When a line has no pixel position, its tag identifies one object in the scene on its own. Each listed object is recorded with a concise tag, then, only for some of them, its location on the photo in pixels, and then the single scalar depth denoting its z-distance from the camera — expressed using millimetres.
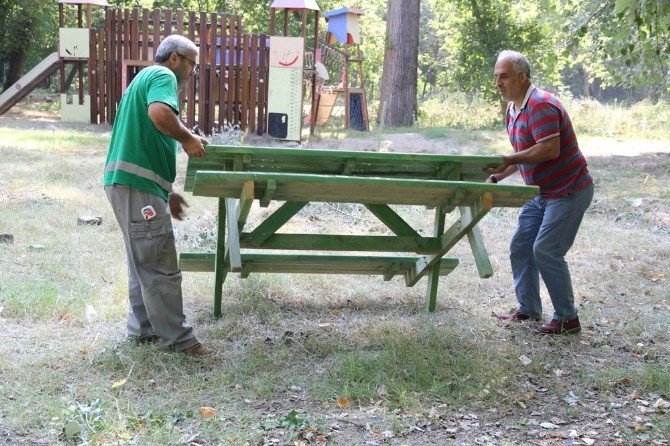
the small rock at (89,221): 7789
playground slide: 18781
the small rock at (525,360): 4602
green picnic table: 4145
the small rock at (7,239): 6926
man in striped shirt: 4738
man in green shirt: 4238
